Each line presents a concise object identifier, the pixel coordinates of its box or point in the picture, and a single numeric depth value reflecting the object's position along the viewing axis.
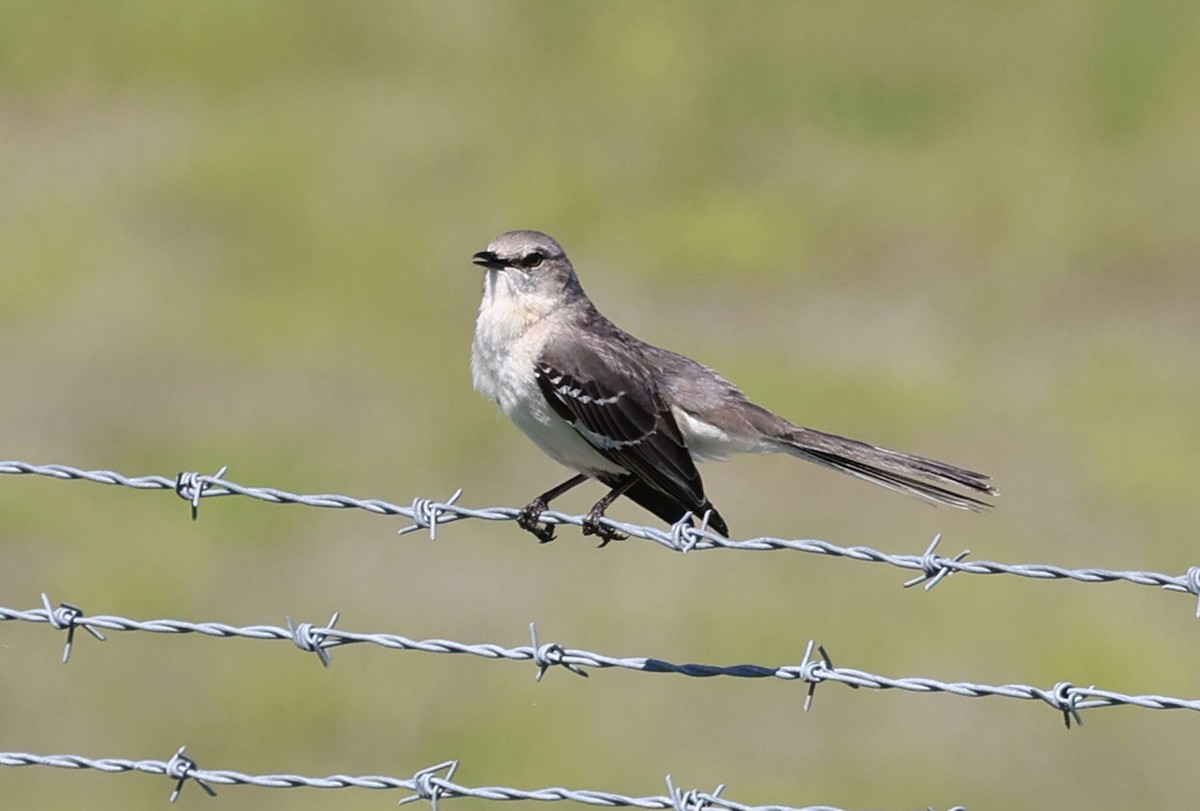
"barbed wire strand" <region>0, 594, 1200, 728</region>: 9.22
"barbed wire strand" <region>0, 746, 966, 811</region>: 9.54
